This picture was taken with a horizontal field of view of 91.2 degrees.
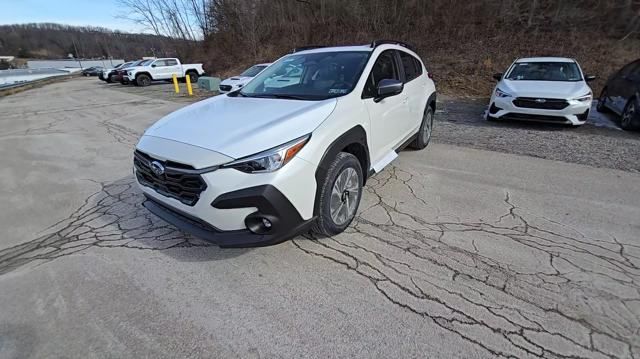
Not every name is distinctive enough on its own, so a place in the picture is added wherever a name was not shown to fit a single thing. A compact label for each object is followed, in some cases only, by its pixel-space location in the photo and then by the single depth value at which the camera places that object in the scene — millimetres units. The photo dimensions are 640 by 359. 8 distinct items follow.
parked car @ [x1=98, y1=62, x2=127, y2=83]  26391
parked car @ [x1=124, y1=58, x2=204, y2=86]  22047
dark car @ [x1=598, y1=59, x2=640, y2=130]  6461
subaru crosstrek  2246
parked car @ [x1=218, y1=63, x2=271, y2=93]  11290
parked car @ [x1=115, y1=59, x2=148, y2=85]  22500
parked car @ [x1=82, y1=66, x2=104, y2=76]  48419
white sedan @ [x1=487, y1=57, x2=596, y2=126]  6164
